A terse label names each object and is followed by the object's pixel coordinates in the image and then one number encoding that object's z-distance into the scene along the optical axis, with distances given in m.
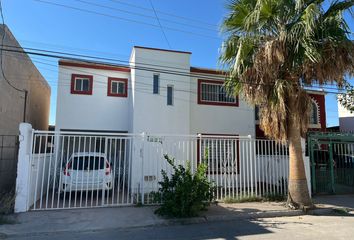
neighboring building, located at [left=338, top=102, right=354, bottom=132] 24.61
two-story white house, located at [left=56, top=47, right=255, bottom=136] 14.78
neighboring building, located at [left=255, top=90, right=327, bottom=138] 20.36
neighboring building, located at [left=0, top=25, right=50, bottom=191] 11.66
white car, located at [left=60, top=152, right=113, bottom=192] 10.06
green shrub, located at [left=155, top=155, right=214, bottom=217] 8.51
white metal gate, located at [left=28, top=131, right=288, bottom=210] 10.12
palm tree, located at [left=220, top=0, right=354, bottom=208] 9.01
